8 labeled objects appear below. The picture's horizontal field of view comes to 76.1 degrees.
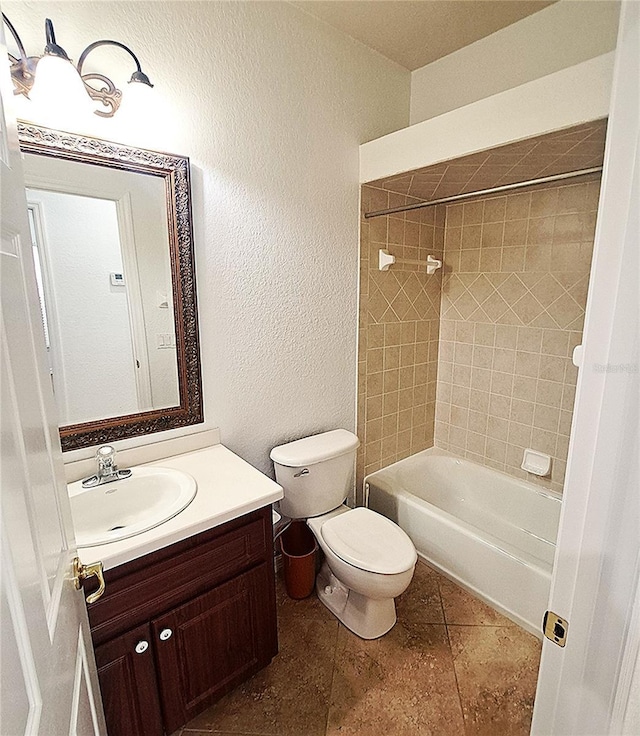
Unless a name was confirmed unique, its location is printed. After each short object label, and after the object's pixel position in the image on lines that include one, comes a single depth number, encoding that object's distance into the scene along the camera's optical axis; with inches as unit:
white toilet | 65.9
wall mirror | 51.7
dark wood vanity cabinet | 46.0
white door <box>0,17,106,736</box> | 18.5
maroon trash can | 78.6
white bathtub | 72.4
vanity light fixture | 43.9
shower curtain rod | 54.5
